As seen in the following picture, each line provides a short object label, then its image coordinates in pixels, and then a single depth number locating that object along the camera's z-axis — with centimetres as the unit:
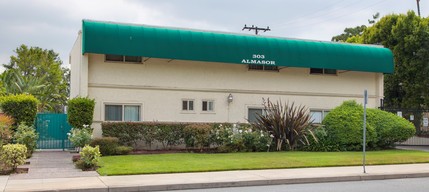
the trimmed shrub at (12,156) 1357
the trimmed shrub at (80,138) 1772
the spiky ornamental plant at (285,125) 2147
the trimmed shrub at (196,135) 2022
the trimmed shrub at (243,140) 2043
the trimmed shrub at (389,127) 2202
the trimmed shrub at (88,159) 1434
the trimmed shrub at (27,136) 1795
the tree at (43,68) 4472
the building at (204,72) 2066
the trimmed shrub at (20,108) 1964
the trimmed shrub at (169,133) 2016
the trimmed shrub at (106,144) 1805
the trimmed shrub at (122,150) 1839
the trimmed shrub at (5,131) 1623
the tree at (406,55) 3022
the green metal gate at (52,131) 2127
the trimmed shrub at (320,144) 2191
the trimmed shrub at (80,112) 1923
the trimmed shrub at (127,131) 1959
